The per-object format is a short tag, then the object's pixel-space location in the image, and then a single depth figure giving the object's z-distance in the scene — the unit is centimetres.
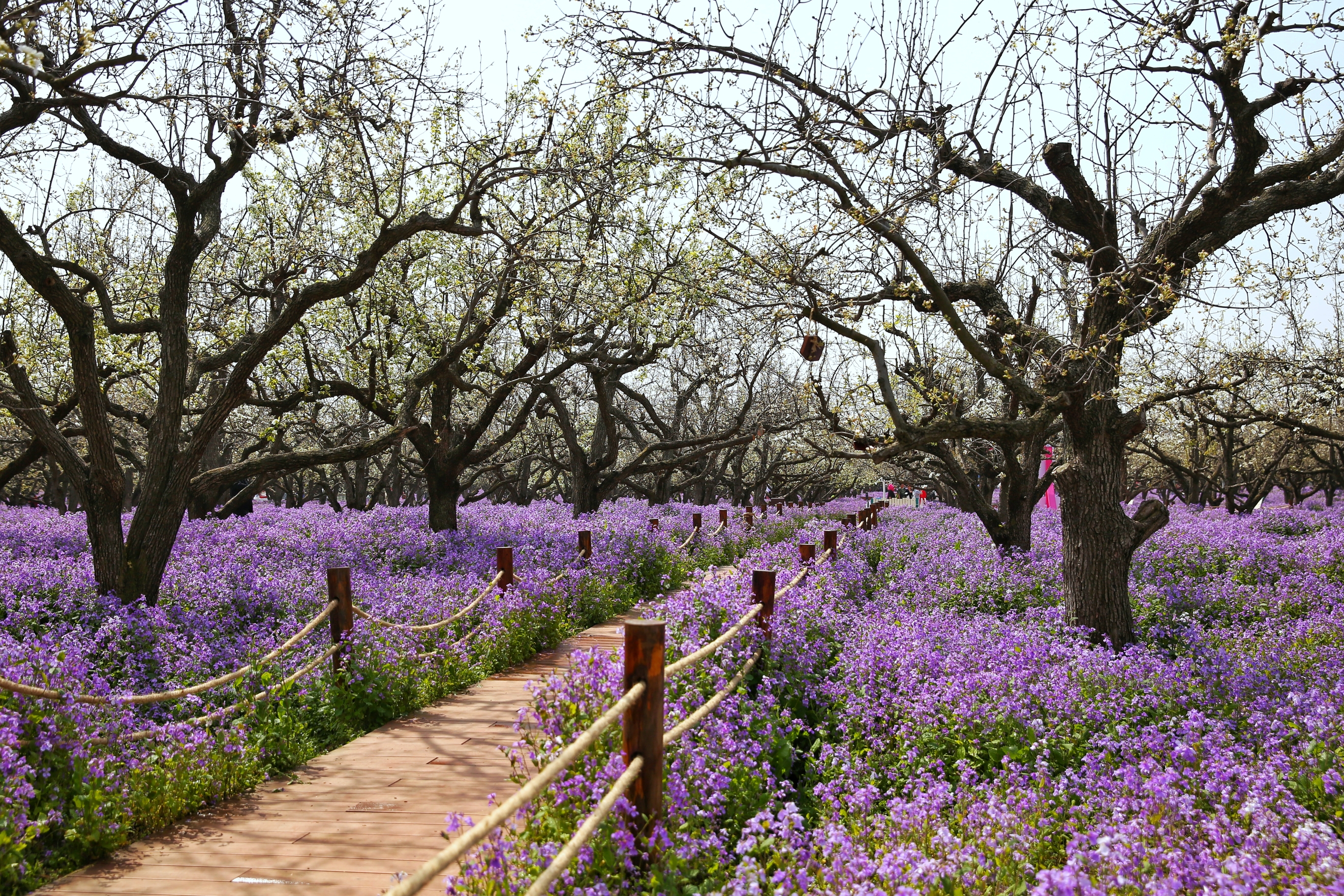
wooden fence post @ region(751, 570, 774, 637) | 717
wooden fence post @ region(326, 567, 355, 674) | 751
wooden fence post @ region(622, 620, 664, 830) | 382
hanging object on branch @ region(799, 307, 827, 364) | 867
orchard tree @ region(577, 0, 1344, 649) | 699
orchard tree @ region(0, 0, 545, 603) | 805
